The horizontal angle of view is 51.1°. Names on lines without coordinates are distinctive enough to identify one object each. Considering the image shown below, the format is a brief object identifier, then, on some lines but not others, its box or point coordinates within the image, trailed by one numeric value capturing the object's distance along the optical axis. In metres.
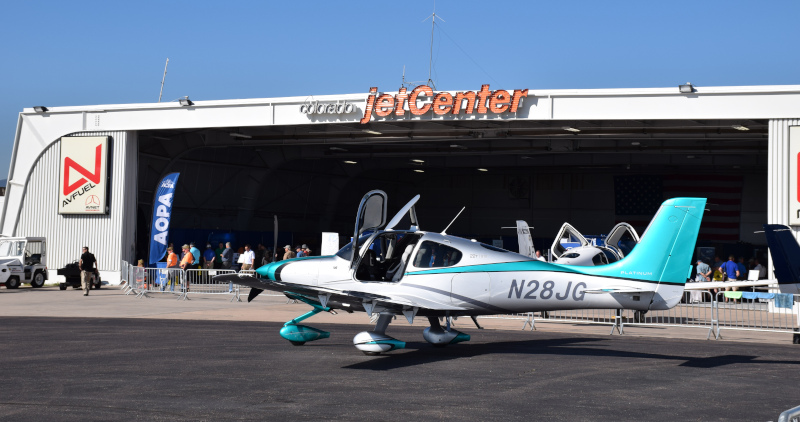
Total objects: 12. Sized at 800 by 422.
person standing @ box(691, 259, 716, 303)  27.23
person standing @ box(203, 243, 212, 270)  35.66
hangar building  26.84
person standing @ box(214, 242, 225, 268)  37.39
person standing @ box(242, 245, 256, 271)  29.03
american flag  47.16
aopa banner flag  27.19
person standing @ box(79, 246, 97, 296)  27.02
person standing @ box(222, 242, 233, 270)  32.00
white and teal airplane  11.45
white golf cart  29.11
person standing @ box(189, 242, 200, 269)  28.42
